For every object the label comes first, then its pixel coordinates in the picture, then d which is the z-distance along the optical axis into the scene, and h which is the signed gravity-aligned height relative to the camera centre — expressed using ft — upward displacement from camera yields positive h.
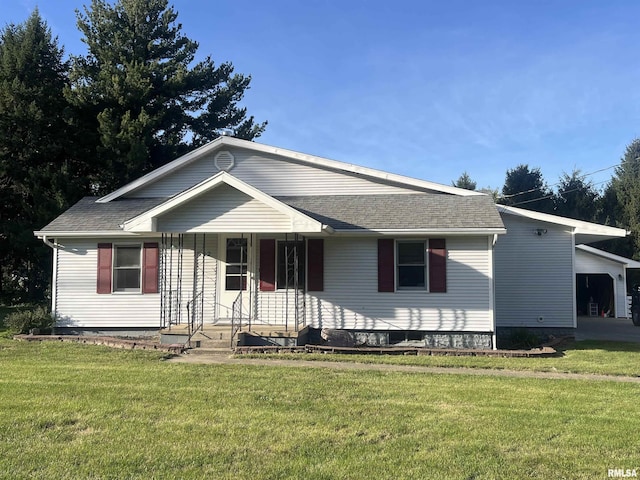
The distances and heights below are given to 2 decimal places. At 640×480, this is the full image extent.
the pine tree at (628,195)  102.53 +19.90
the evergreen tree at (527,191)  127.24 +24.41
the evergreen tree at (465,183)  156.54 +32.24
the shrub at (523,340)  40.37 -4.40
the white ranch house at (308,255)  38.01 +2.47
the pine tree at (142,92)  70.49 +29.82
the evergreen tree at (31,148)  66.85 +19.04
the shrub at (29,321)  41.45 -3.01
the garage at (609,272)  72.18 +1.91
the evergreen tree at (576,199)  117.50 +20.93
